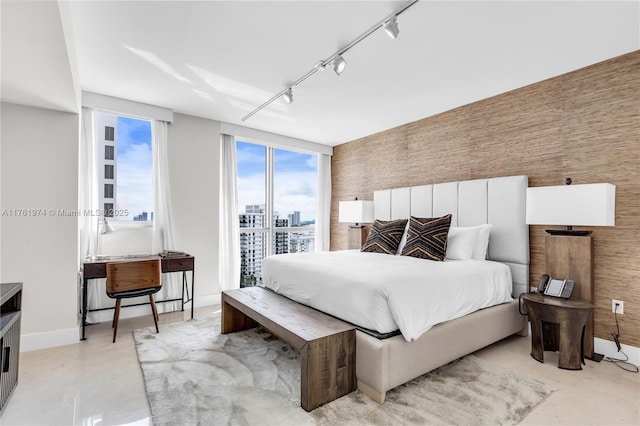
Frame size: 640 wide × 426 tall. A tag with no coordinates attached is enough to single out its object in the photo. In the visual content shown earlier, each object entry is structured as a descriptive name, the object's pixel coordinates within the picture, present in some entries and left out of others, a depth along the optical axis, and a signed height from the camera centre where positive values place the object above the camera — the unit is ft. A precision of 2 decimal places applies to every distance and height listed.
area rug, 5.98 -3.91
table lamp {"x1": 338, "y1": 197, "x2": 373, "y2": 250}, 15.51 -0.25
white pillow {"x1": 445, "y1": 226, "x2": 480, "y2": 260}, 10.49 -1.05
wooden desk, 9.95 -1.90
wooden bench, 6.23 -2.81
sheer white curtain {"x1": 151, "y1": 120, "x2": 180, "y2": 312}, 12.78 +0.54
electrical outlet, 8.44 -2.55
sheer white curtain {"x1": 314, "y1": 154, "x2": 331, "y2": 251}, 18.74 +0.48
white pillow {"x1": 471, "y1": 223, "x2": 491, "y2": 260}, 10.57 -1.12
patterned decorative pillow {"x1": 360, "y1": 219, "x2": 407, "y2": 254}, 12.26 -1.01
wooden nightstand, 7.78 -2.81
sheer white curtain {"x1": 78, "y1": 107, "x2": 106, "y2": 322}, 11.26 +0.59
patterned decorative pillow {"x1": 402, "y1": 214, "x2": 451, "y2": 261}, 10.44 -0.91
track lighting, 6.76 +4.19
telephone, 8.45 -2.07
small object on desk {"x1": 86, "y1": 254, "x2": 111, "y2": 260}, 10.99 -1.59
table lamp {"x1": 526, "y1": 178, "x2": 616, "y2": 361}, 7.82 -0.25
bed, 6.70 -2.01
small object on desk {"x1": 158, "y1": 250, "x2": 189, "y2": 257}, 12.11 -1.61
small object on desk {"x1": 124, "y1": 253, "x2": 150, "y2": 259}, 11.70 -1.64
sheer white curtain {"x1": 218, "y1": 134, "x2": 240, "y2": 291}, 14.92 -0.19
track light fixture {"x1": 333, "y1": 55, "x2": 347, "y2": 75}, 8.22 +3.89
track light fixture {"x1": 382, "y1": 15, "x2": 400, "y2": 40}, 6.76 +4.01
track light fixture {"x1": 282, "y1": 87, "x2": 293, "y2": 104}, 10.52 +3.94
